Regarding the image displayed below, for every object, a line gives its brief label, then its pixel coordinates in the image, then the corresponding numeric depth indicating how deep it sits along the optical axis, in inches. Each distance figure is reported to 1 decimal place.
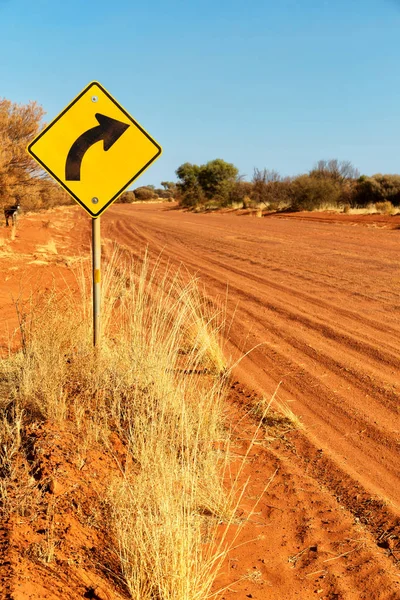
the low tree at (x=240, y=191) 2292.1
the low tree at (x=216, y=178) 2664.9
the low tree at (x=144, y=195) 4128.9
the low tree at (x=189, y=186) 2706.7
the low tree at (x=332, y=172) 1952.5
